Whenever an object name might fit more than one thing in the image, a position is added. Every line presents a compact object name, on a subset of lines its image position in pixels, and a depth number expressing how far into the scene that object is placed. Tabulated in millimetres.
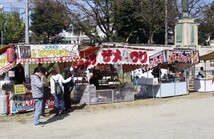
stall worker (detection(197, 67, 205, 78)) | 22903
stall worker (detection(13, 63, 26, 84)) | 14750
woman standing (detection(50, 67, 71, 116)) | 12992
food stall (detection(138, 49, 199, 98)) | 18000
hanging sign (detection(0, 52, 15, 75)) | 13094
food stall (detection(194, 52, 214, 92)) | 22023
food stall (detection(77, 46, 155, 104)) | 15539
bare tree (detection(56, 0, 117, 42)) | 48906
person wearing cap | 11055
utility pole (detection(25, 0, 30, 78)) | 22172
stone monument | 30172
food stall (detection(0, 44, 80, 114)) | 13398
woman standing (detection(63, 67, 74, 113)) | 13891
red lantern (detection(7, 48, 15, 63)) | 13026
